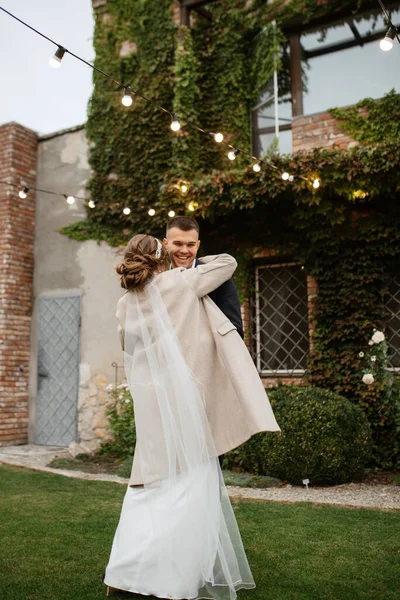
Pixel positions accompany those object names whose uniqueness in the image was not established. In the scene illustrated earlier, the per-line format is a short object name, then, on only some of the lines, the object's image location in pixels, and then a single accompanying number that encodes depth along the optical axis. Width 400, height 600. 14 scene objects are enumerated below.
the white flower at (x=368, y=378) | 5.96
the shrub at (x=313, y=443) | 5.47
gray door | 8.47
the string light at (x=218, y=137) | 5.30
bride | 2.50
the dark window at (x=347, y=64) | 7.29
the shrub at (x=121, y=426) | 7.29
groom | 2.86
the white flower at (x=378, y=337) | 6.00
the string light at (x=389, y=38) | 3.62
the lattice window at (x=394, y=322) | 6.78
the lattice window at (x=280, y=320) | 7.36
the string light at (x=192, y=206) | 7.17
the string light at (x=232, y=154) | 5.74
